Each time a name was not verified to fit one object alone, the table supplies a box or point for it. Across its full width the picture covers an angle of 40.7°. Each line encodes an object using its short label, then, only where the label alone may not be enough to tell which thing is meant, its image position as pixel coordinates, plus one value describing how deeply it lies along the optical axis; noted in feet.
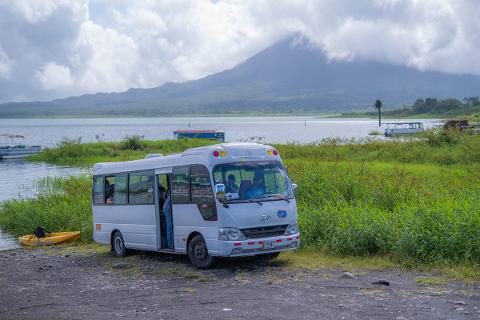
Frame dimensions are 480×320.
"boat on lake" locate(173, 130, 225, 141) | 238.64
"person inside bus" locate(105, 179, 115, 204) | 54.03
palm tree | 377.71
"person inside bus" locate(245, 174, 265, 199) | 41.42
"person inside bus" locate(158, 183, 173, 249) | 45.60
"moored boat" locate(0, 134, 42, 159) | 205.05
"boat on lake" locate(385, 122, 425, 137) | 256.73
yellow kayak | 62.85
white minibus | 40.29
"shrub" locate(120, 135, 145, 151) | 191.51
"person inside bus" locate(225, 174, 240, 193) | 41.19
